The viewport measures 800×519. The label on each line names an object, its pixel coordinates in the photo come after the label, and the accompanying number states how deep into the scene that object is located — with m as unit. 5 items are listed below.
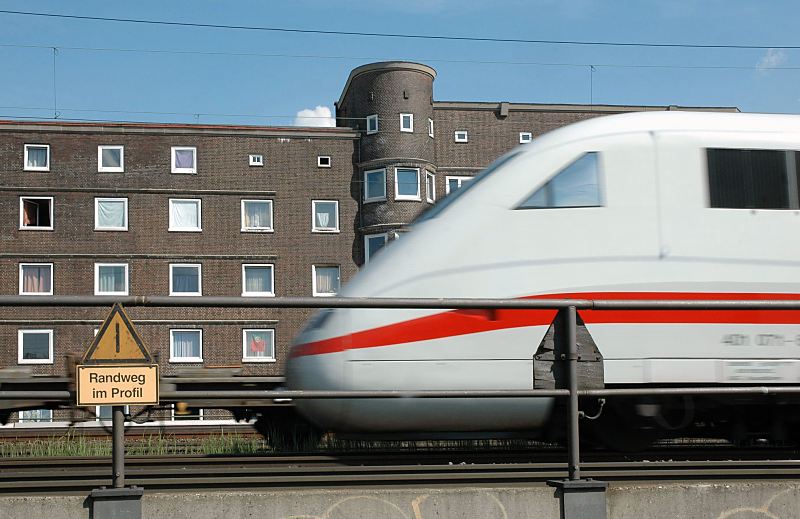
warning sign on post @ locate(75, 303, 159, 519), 3.90
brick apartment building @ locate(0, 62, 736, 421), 39.25
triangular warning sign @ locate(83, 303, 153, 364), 3.96
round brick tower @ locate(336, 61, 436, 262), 41.44
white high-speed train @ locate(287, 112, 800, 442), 7.04
